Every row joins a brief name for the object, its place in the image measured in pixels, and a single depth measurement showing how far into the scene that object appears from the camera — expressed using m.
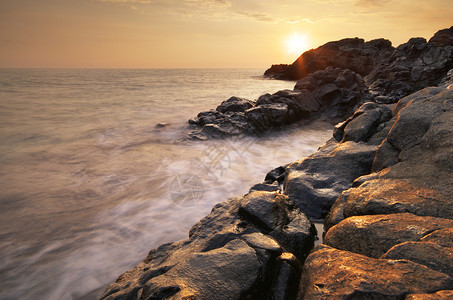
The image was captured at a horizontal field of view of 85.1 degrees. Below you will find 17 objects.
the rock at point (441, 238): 1.87
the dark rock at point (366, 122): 5.69
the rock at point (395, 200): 2.48
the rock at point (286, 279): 2.13
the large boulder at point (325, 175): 4.27
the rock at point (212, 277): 2.02
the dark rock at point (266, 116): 12.44
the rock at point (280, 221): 2.94
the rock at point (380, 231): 2.08
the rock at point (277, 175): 6.15
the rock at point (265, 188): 4.59
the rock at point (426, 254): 1.69
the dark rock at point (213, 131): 11.71
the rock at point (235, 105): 14.91
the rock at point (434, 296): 1.41
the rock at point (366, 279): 1.53
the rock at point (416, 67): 20.05
